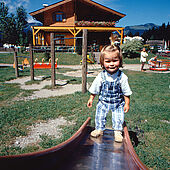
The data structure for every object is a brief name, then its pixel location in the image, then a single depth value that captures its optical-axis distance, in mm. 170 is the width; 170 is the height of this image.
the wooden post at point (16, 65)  9164
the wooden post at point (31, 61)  8034
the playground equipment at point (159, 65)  13125
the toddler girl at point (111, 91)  2244
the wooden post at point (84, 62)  5680
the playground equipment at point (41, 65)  14422
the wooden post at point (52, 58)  6570
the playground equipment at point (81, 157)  1484
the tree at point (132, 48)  20109
